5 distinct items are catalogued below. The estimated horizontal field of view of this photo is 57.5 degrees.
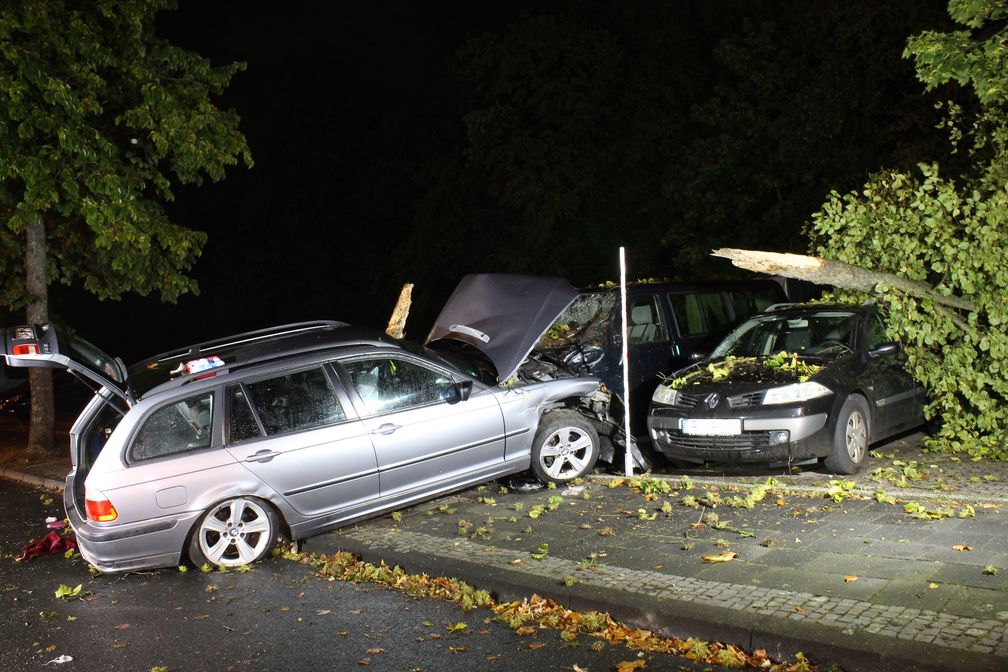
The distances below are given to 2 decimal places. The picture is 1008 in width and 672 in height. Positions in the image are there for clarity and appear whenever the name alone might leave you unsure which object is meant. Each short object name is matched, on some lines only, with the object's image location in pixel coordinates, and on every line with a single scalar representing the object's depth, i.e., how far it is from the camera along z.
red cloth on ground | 7.87
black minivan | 10.55
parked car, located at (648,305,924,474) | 8.32
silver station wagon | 6.89
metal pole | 9.06
